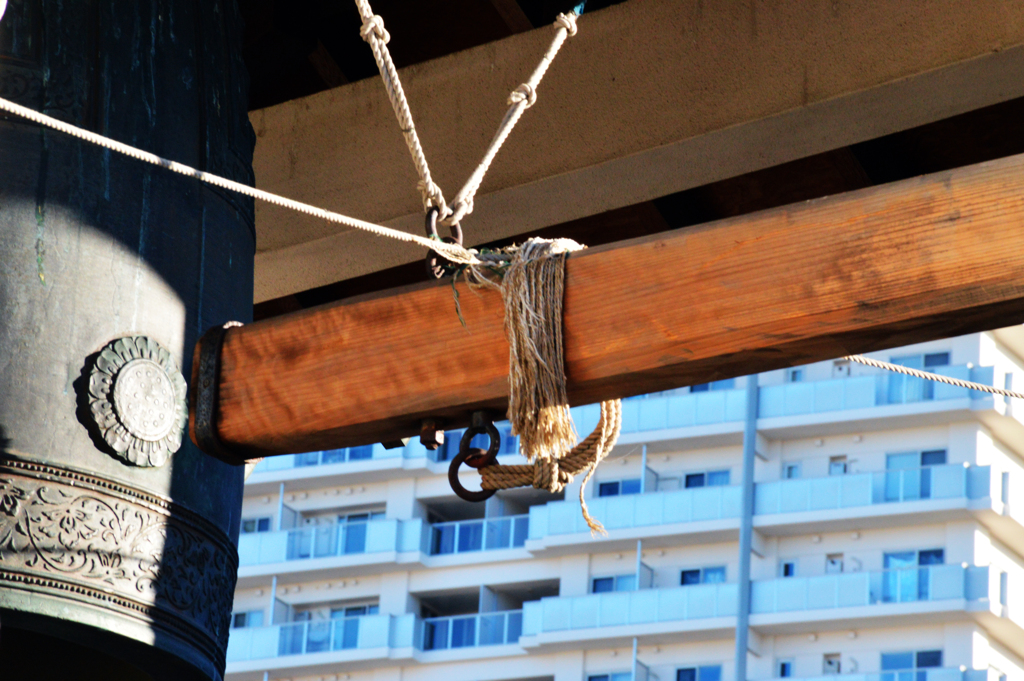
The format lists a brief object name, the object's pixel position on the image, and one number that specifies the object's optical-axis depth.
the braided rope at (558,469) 3.84
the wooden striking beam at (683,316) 3.56
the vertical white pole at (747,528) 60.56
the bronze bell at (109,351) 4.08
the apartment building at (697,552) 60.84
